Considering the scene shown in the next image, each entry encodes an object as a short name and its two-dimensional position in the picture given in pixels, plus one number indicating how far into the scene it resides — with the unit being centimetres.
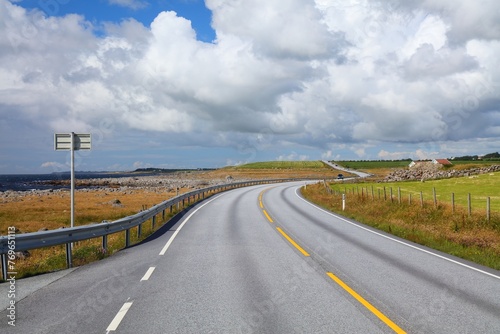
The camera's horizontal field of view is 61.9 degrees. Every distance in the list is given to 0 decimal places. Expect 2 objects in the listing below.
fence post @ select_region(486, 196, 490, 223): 1705
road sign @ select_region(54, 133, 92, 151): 1345
